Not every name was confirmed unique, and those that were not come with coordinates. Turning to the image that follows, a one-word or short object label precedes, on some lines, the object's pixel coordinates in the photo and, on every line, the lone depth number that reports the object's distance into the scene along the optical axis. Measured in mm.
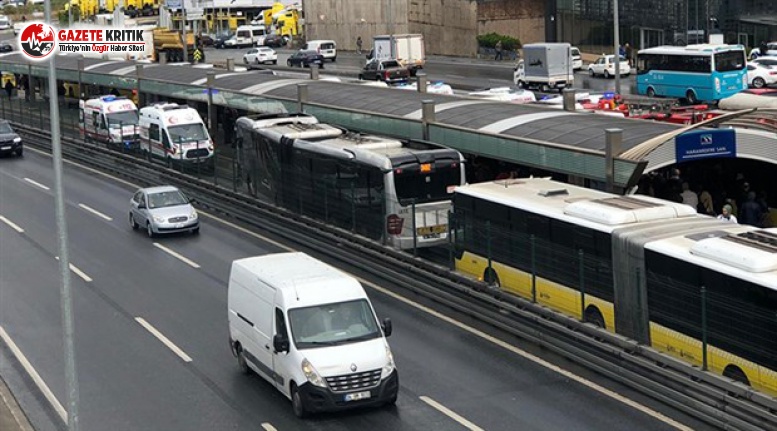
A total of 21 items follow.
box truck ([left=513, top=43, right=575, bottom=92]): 70250
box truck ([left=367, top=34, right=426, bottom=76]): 86562
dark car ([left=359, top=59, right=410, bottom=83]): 76688
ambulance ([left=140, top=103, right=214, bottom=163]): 45500
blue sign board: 26094
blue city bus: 60312
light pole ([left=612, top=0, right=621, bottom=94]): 57875
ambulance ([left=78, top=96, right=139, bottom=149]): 51434
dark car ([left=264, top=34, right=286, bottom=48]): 122562
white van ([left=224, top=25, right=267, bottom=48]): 124200
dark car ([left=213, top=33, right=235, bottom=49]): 125938
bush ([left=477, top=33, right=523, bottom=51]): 94438
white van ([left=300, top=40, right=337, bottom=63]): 100688
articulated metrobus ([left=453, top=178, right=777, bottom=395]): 18328
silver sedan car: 35719
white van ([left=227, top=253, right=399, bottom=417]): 19156
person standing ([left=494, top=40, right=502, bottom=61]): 94188
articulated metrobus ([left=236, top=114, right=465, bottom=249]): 29453
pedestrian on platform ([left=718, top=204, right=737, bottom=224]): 24442
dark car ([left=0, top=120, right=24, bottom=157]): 54406
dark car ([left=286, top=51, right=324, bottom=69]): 95950
